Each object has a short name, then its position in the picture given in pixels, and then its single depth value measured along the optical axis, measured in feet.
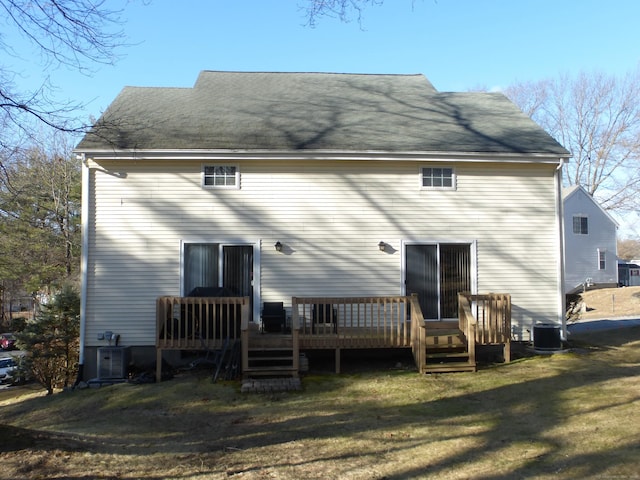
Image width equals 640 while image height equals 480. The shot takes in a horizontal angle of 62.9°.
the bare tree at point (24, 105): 19.98
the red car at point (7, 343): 105.09
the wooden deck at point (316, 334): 30.17
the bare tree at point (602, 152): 125.49
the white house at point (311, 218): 34.63
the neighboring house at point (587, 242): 113.09
